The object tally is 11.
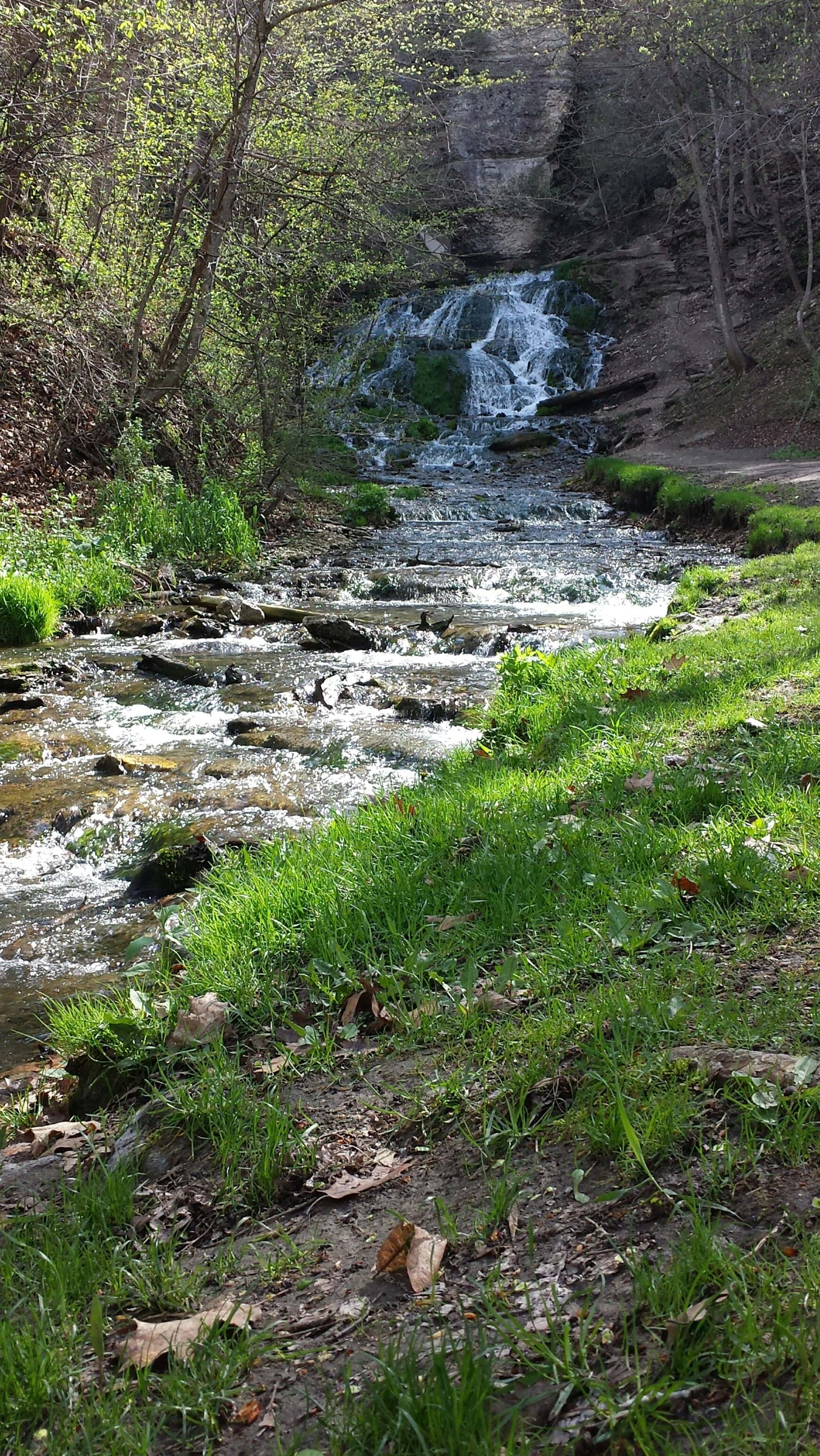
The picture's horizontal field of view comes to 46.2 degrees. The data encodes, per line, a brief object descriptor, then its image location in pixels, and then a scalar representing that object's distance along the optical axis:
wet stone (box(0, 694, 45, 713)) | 7.76
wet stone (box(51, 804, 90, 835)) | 5.60
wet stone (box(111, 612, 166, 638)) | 10.63
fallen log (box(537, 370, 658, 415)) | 29.20
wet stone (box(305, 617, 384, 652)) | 10.15
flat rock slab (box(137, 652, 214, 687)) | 8.95
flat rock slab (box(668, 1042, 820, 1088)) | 2.05
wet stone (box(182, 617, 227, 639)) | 10.64
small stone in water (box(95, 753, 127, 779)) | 6.48
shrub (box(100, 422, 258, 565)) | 12.53
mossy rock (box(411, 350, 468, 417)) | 29.83
